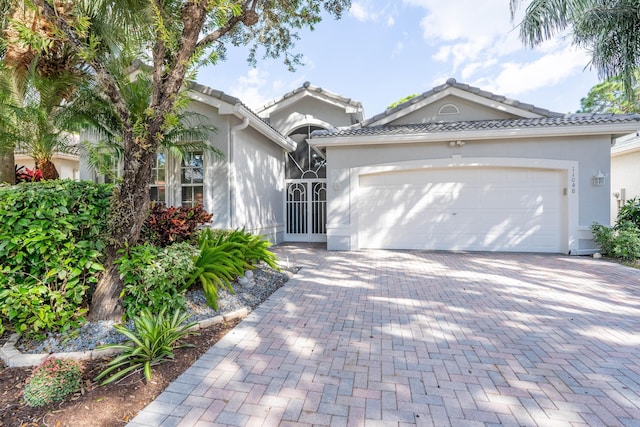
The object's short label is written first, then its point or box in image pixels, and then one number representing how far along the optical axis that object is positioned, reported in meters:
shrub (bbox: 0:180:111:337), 3.15
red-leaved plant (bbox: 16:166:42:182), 7.19
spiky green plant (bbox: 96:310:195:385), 2.74
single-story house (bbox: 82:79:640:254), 8.45
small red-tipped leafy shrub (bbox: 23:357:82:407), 2.34
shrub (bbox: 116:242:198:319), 3.61
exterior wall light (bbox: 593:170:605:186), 8.29
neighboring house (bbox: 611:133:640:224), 11.88
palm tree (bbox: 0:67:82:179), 6.46
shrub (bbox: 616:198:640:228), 8.23
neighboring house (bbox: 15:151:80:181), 13.45
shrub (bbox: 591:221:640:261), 7.53
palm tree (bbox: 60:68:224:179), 6.23
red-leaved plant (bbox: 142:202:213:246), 4.91
